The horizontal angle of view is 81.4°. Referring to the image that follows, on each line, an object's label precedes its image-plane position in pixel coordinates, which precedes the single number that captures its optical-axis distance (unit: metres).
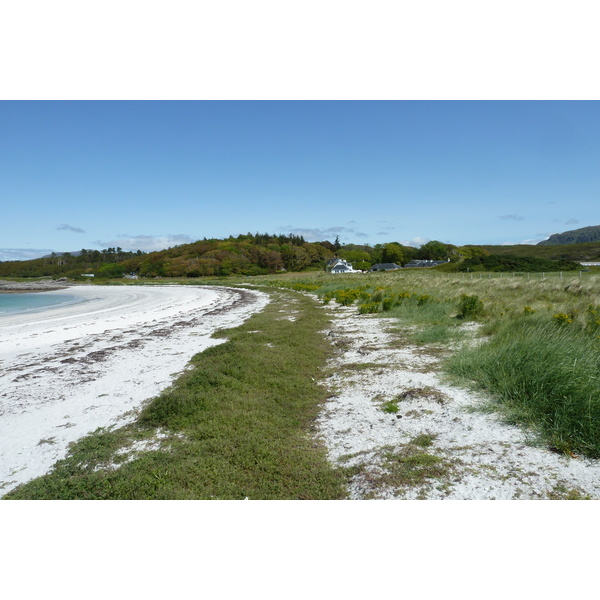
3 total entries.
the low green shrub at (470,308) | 11.77
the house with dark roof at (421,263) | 115.26
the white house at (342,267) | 107.44
